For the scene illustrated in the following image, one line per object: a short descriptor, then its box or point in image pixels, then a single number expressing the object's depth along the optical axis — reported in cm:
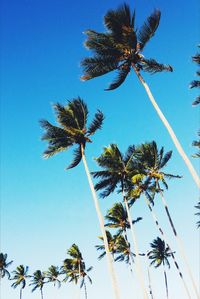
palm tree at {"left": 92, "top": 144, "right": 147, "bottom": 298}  2598
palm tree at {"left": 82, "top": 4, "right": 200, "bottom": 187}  1474
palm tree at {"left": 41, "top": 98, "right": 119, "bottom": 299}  1859
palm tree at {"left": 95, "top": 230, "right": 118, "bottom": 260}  4294
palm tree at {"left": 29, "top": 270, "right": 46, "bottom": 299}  6219
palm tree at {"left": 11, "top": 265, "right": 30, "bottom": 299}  6019
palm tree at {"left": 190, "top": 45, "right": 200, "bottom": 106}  2321
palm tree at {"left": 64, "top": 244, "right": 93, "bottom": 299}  4884
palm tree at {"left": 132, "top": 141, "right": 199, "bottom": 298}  2677
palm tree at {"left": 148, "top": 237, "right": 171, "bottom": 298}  5009
